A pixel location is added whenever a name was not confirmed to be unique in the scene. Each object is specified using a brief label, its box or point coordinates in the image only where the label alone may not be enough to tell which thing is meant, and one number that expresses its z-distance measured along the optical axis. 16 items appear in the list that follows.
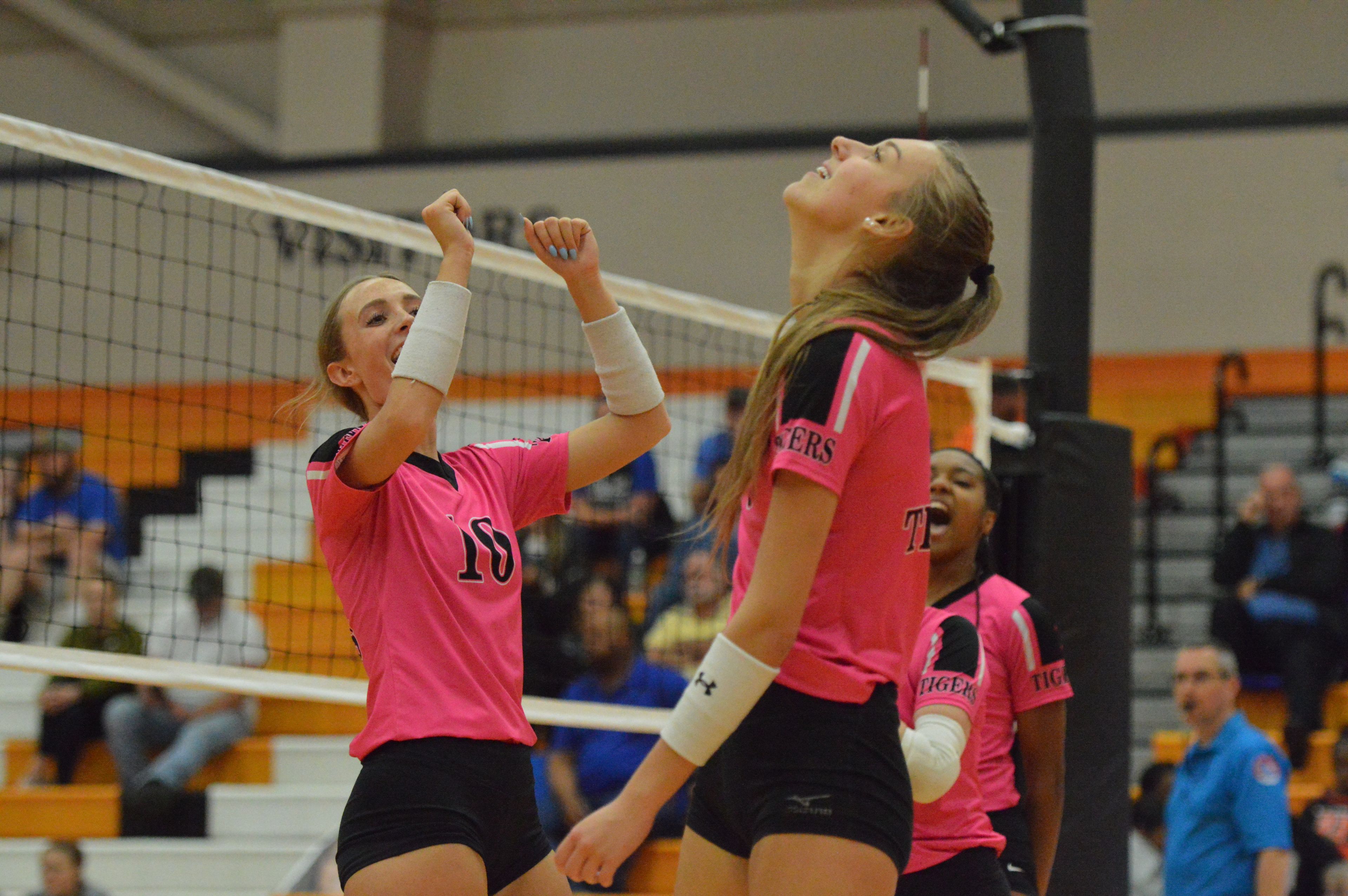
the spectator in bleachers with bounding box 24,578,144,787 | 16.23
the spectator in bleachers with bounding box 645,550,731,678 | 14.58
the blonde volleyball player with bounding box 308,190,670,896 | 5.04
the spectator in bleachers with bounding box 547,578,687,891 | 13.42
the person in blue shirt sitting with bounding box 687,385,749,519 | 16.37
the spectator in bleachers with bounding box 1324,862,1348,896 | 12.30
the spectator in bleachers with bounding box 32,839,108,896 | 13.42
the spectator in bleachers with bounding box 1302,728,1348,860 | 13.56
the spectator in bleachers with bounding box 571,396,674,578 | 16.56
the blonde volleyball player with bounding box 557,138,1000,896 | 4.15
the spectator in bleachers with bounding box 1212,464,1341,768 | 15.75
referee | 11.89
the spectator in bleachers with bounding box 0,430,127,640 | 16.44
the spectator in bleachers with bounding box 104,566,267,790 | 15.64
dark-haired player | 7.03
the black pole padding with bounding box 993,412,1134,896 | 8.98
